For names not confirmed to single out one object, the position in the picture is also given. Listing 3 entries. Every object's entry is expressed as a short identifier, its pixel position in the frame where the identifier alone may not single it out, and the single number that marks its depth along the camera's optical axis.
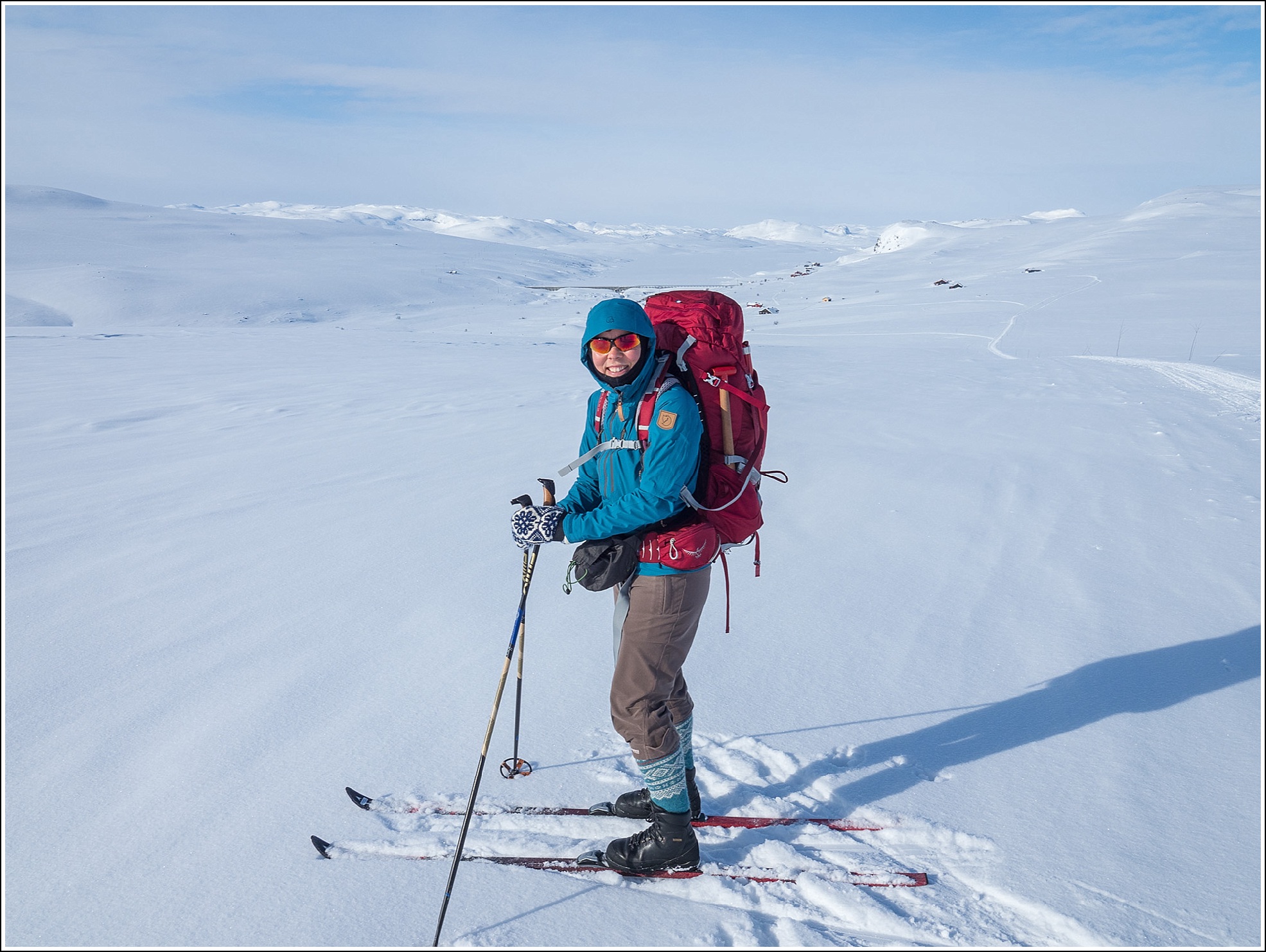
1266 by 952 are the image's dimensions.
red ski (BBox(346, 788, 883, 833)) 2.51
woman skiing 2.08
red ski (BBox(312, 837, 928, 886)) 2.26
